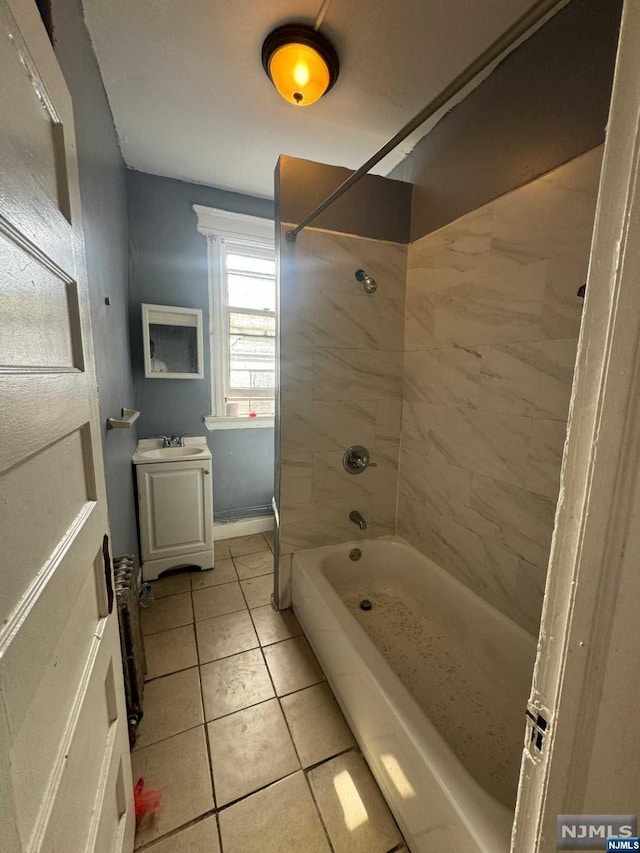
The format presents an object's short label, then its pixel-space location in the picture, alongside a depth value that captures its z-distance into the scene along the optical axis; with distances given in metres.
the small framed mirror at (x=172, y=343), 2.32
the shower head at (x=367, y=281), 1.80
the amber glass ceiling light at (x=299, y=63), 1.24
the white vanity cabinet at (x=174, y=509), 2.10
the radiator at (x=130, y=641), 1.23
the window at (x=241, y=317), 2.47
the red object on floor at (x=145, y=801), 1.02
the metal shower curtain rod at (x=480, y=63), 0.68
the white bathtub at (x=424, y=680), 0.85
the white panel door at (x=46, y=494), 0.39
